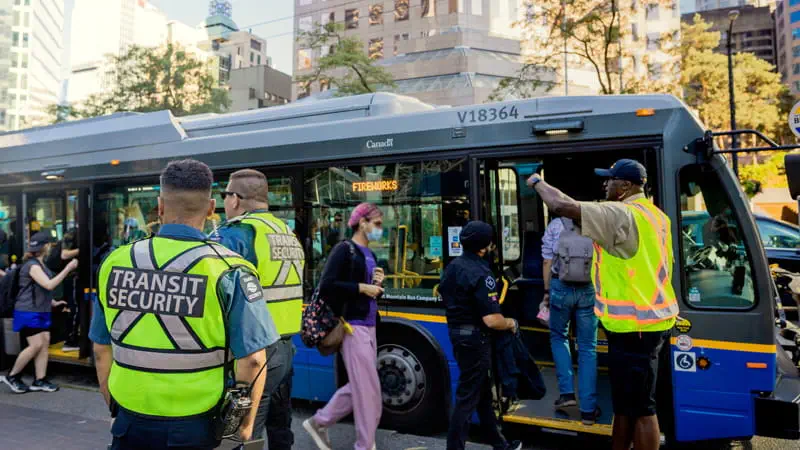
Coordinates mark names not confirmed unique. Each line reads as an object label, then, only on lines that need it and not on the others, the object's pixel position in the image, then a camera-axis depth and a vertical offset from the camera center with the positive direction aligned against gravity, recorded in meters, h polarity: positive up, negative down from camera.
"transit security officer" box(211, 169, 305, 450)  3.62 -0.19
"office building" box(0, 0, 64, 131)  92.31 +27.31
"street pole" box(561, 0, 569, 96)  17.67 +6.05
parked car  11.34 -0.39
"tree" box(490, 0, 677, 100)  17.48 +5.68
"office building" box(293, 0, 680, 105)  35.94 +11.31
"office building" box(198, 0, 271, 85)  102.38 +31.80
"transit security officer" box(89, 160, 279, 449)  2.20 -0.36
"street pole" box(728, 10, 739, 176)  18.44 +4.94
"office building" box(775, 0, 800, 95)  80.19 +23.51
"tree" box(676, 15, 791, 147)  23.14 +5.88
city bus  4.57 +0.24
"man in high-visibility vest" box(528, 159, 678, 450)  3.66 -0.49
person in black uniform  4.33 -0.63
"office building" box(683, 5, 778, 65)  91.31 +29.29
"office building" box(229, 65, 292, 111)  62.22 +15.01
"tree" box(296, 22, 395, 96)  21.03 +5.88
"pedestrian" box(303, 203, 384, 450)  4.54 -0.54
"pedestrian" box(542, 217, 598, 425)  5.25 -0.69
